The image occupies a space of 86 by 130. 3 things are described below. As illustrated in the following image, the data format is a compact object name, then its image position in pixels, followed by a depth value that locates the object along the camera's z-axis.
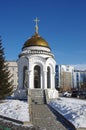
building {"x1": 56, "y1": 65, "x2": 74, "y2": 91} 69.48
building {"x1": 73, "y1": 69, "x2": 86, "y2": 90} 81.82
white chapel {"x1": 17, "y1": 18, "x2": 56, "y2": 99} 16.15
